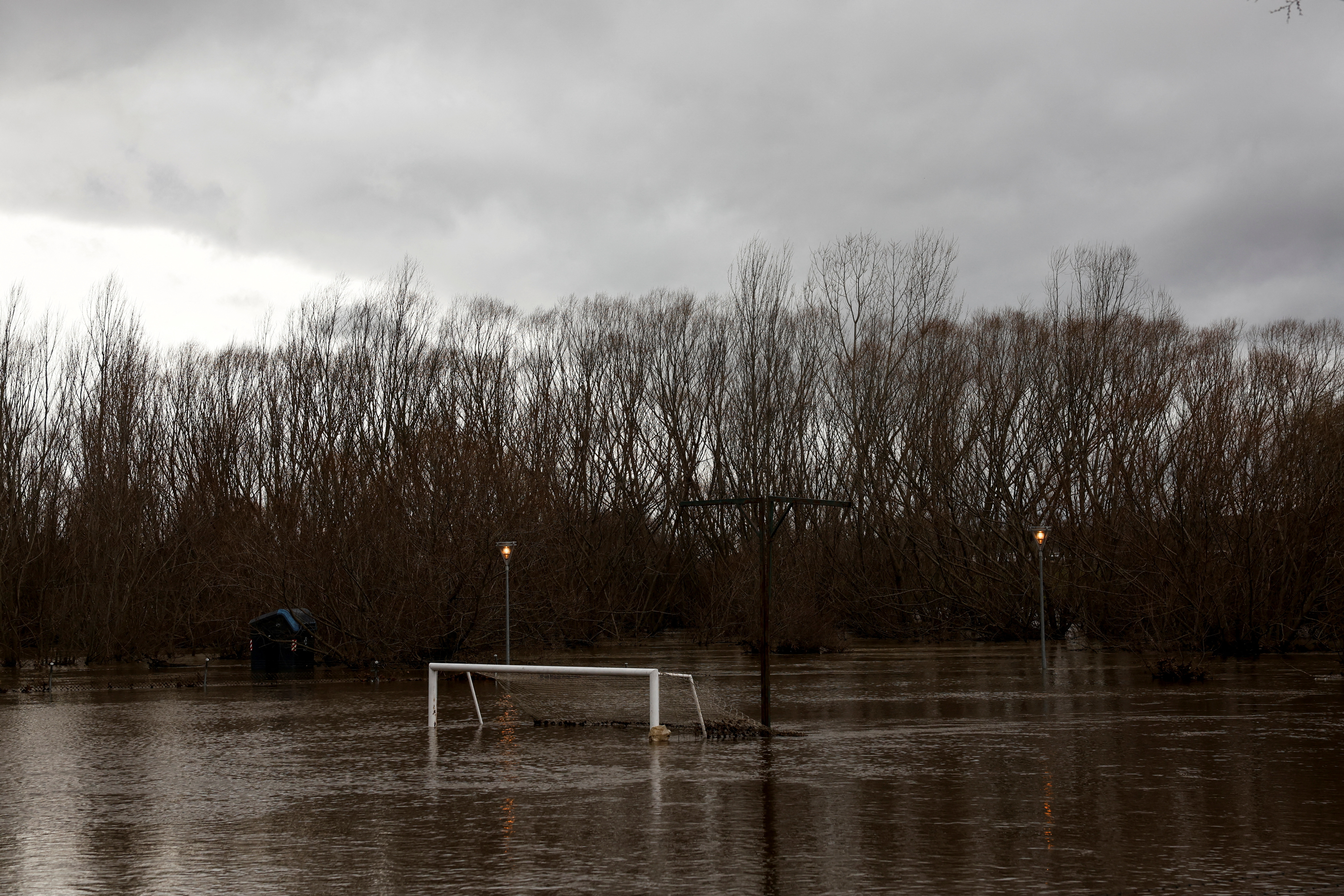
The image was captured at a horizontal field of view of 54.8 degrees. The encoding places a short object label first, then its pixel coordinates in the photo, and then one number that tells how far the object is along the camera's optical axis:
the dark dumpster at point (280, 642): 38.19
